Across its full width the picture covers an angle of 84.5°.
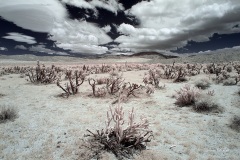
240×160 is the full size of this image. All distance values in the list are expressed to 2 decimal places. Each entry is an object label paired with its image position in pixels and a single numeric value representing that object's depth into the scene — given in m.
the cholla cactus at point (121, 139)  2.75
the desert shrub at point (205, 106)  4.49
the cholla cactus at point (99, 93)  5.89
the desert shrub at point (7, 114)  3.81
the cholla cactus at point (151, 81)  7.55
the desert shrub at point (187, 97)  4.95
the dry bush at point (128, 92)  5.81
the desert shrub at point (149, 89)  6.34
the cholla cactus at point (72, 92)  6.06
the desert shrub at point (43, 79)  8.52
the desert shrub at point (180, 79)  9.22
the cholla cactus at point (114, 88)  6.19
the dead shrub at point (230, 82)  7.63
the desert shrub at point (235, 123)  3.48
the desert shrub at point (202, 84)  7.32
